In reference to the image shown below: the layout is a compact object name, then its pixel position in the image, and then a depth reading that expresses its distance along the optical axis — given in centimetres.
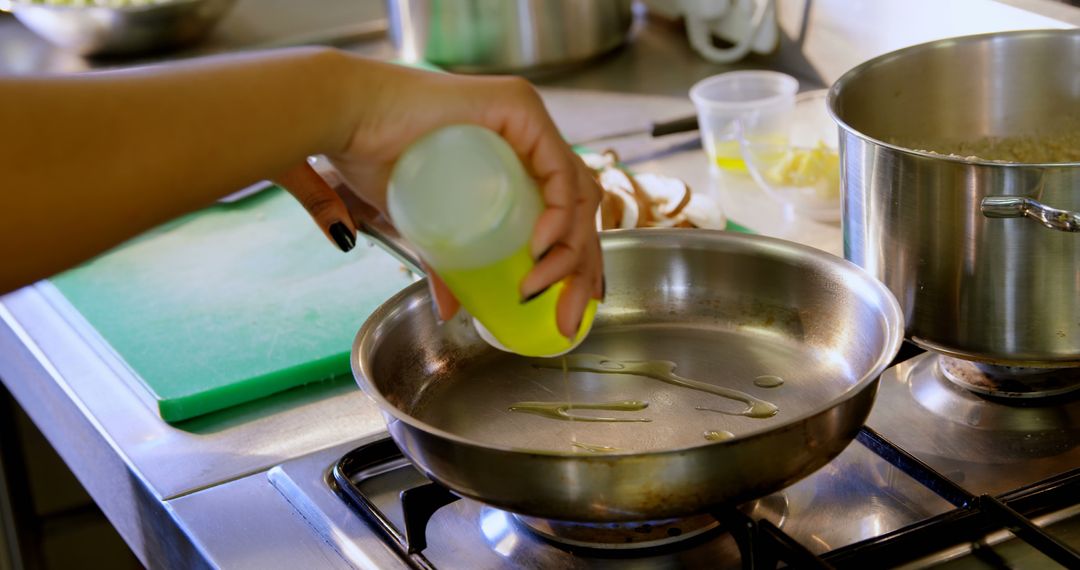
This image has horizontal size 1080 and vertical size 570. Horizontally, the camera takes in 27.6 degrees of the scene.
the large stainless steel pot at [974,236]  130
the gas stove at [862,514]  124
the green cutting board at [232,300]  149
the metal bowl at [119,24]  202
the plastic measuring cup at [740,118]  171
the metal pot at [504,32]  194
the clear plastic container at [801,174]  162
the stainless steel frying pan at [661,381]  114
